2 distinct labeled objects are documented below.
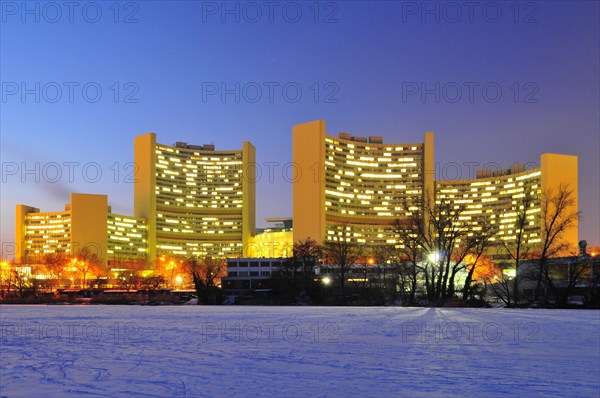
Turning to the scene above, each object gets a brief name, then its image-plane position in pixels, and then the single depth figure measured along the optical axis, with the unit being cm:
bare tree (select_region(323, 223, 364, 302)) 5728
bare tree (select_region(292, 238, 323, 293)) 6354
